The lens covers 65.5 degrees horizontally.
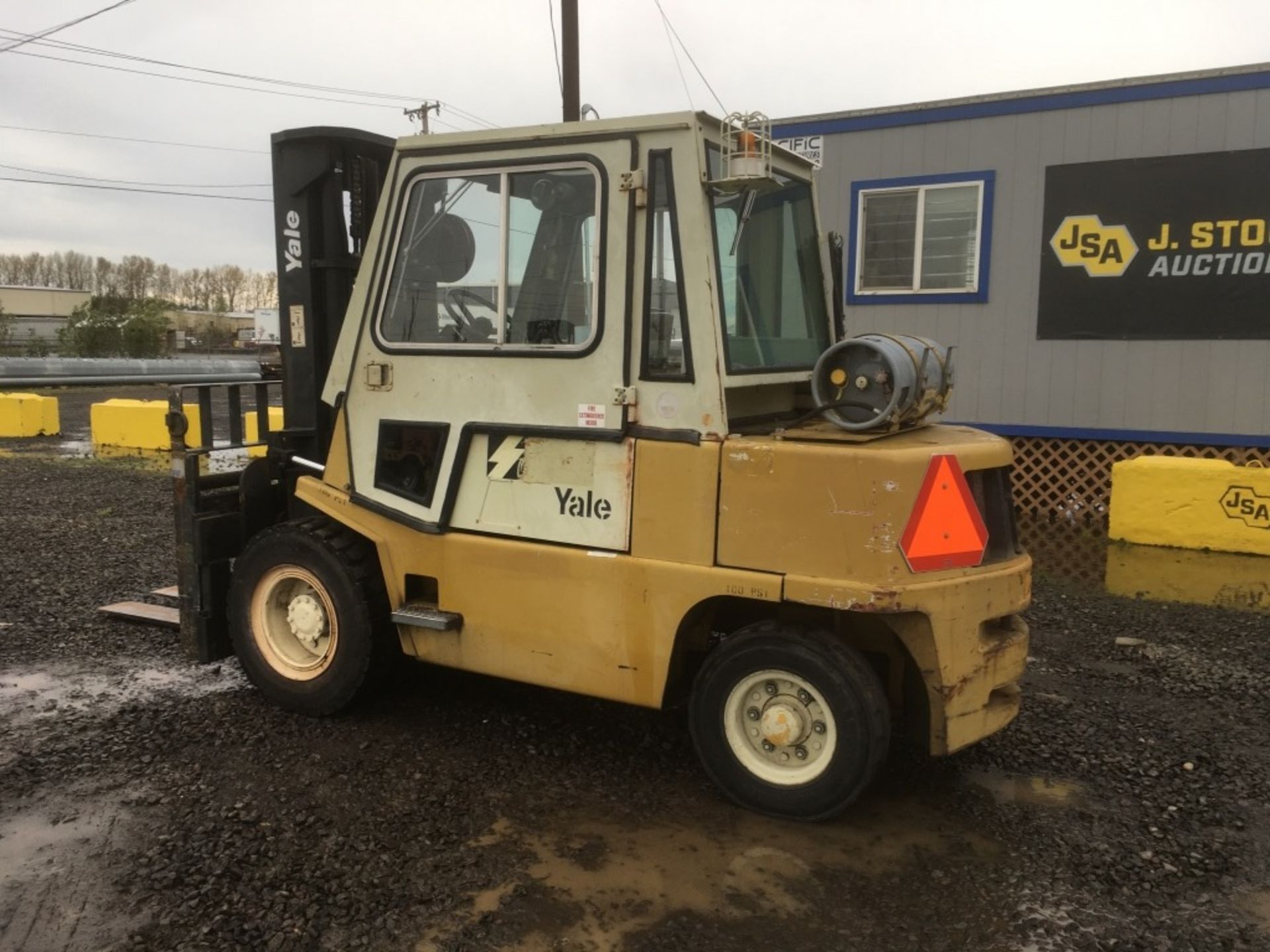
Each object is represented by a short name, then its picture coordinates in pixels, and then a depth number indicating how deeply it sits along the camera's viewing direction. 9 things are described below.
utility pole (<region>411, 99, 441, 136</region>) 25.88
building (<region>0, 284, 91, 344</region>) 82.62
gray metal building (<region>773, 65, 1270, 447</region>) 9.66
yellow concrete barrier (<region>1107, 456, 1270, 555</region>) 8.52
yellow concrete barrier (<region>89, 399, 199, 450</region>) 15.96
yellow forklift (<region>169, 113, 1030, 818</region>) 3.74
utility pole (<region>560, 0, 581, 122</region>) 14.80
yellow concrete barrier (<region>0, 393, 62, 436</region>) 17.72
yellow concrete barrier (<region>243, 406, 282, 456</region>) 14.27
